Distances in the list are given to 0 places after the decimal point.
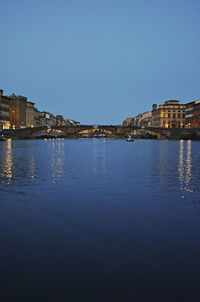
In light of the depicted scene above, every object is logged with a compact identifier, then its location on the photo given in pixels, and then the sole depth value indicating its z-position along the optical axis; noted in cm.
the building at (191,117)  19675
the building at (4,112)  16238
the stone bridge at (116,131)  15575
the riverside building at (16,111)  18512
